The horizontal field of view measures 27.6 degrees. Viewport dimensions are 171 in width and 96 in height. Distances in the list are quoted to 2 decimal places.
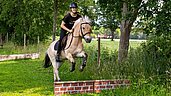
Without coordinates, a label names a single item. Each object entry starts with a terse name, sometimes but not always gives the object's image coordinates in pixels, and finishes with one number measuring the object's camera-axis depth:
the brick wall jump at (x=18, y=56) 22.66
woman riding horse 9.92
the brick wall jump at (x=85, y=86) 9.20
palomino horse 9.15
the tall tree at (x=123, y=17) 11.36
